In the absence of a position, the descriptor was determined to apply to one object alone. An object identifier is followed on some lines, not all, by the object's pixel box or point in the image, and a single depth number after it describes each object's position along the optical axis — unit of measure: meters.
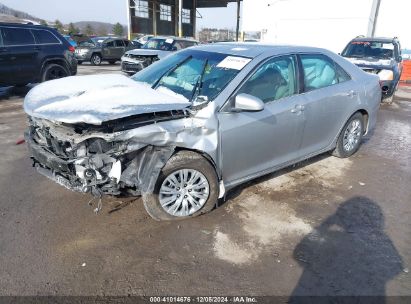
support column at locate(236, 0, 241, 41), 39.47
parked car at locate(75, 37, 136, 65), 20.23
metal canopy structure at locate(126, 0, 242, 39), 33.19
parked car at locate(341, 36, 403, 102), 9.67
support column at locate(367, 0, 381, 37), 20.76
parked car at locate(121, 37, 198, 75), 13.41
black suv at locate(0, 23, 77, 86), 8.94
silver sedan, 3.12
